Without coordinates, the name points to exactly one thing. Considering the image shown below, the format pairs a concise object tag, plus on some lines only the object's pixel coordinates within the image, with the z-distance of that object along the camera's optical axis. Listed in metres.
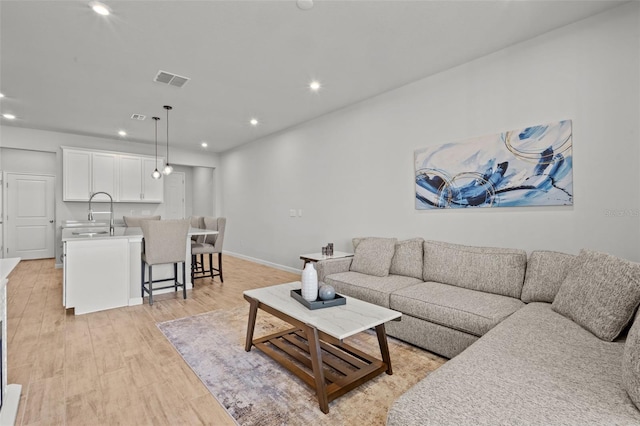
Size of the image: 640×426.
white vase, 2.15
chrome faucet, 4.16
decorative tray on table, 2.07
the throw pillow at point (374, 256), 3.25
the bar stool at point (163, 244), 3.68
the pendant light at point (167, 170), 5.19
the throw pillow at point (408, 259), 3.16
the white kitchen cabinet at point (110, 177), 5.92
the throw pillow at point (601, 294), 1.55
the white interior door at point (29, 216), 6.30
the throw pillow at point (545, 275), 2.25
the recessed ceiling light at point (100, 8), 2.29
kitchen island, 3.34
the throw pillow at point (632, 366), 1.02
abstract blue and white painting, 2.61
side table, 3.79
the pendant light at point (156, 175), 5.47
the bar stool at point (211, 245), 4.76
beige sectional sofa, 1.05
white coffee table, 1.78
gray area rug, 1.70
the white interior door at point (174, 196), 8.28
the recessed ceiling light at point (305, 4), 2.26
